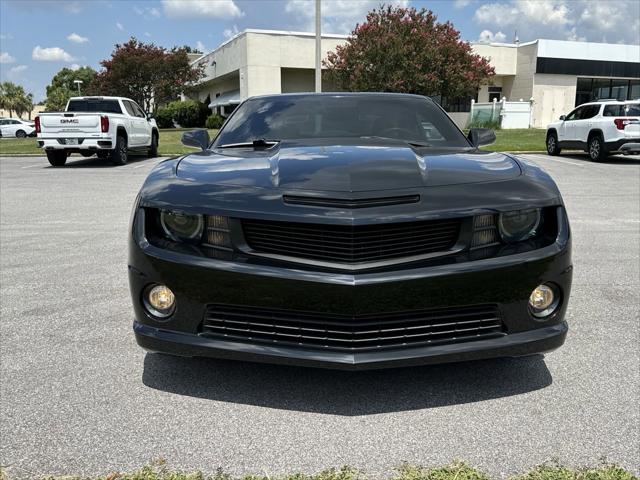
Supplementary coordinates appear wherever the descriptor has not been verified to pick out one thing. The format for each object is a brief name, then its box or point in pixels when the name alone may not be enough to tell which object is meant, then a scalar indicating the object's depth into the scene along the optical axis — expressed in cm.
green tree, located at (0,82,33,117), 9356
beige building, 3684
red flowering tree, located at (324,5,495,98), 3081
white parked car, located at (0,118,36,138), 4084
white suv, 1572
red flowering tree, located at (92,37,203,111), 3826
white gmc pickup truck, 1475
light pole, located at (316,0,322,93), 1938
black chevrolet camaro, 246
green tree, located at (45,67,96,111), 8344
